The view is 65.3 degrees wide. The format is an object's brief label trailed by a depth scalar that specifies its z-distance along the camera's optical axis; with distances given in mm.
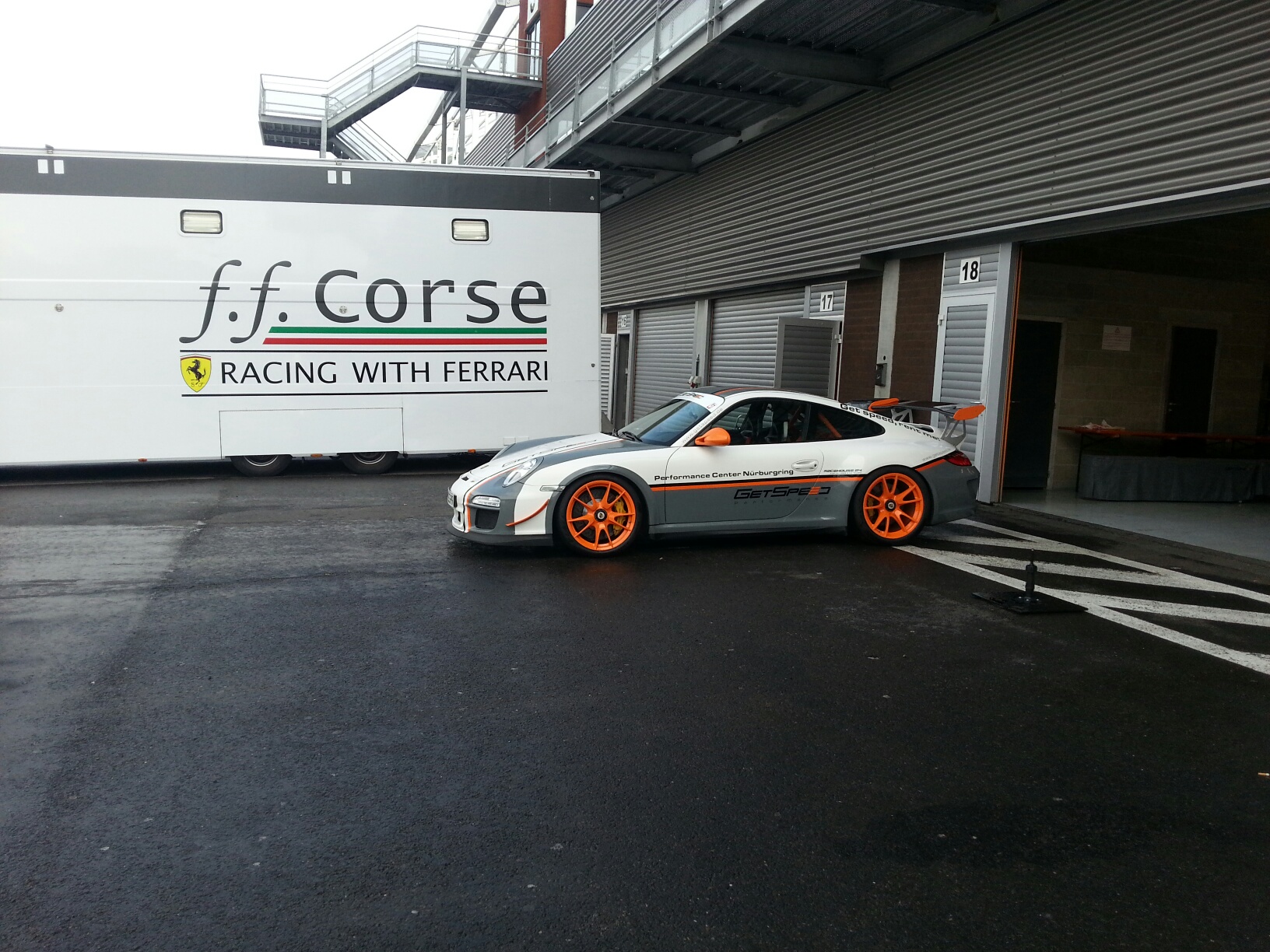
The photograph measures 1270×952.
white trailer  11336
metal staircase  28391
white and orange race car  7641
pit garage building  9000
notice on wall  13109
